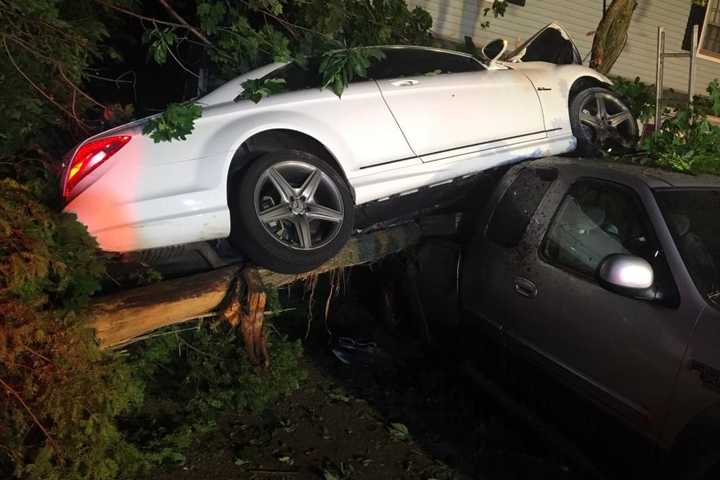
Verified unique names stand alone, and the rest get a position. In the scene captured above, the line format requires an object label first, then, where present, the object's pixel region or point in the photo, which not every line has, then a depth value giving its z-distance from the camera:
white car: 3.43
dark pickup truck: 2.63
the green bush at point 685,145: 4.16
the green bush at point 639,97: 5.82
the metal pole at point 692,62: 5.47
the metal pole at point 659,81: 5.32
